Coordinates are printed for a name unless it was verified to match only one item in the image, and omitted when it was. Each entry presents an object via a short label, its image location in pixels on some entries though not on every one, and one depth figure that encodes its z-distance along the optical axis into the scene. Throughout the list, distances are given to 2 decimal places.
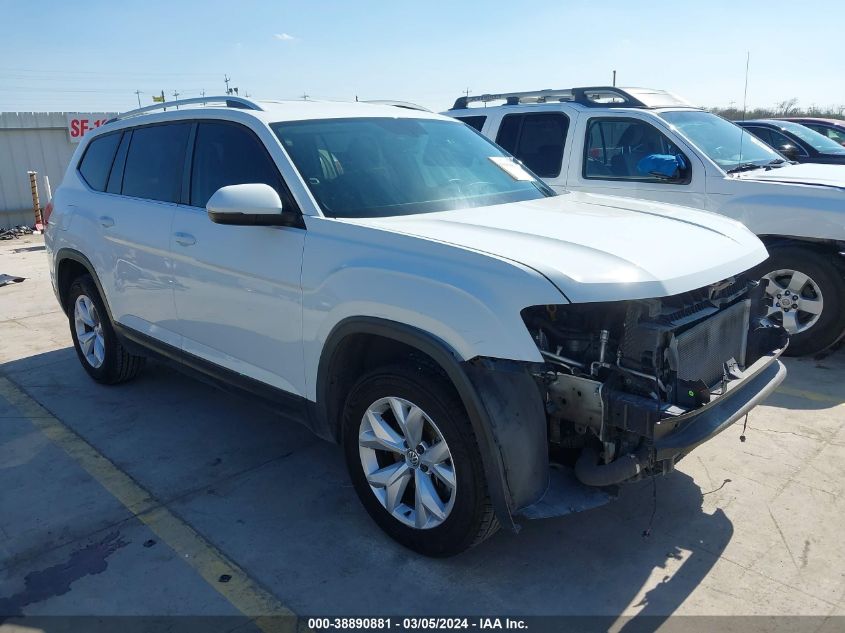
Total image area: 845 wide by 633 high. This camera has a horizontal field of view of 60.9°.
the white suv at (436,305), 2.77
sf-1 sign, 15.73
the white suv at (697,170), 5.66
